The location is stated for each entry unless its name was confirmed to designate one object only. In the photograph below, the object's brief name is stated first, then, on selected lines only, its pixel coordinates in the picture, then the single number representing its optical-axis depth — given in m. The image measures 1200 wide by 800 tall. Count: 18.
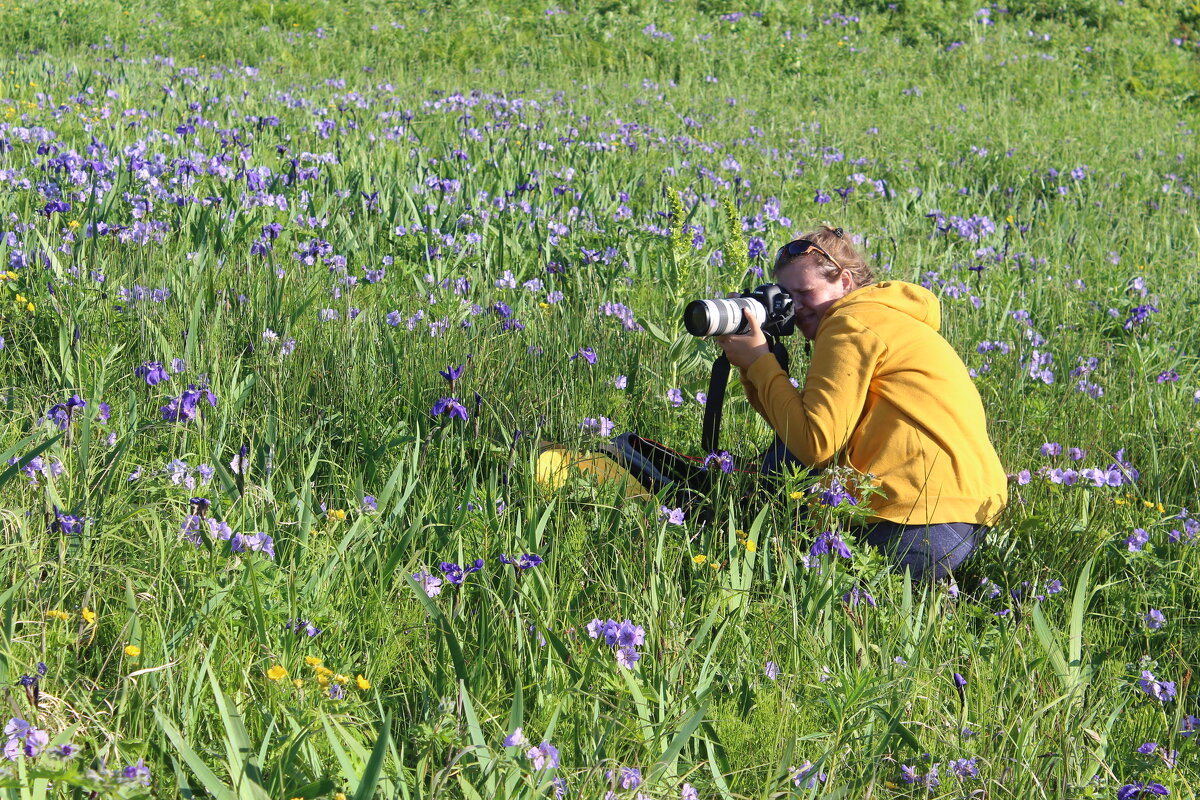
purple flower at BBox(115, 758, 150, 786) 2.42
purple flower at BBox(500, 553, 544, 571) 3.87
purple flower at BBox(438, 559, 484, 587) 3.76
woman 4.93
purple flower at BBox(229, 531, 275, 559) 3.76
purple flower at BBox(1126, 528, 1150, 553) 4.99
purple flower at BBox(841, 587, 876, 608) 4.30
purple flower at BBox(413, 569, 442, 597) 3.92
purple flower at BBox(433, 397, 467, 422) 4.78
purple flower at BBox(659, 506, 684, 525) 4.59
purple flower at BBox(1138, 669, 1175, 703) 3.98
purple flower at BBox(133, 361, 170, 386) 4.94
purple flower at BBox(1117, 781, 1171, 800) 3.38
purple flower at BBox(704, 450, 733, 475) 4.95
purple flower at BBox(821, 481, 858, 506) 4.52
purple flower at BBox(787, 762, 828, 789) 3.27
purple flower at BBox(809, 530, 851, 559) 4.43
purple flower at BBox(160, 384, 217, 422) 4.55
